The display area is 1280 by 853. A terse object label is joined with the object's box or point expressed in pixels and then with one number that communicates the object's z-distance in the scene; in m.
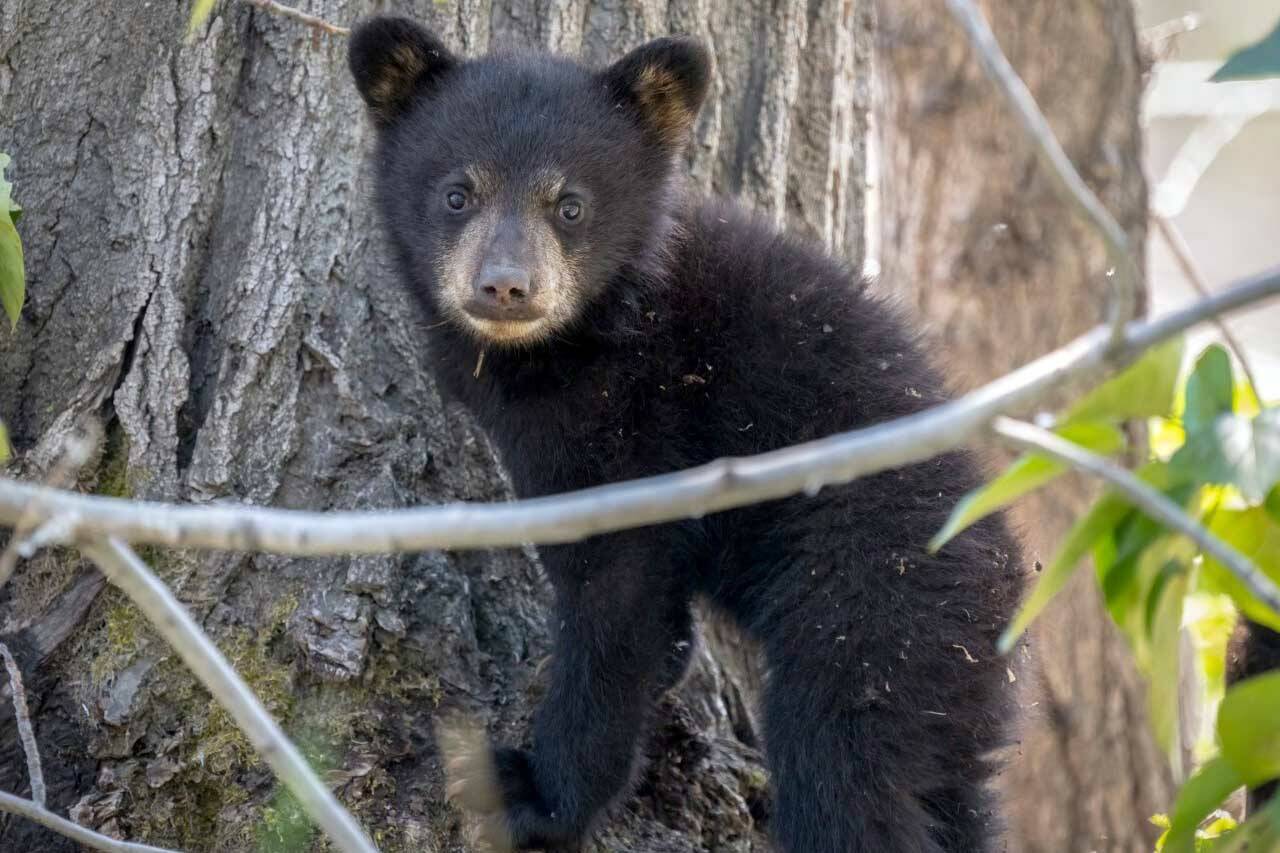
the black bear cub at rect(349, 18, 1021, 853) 8.33
